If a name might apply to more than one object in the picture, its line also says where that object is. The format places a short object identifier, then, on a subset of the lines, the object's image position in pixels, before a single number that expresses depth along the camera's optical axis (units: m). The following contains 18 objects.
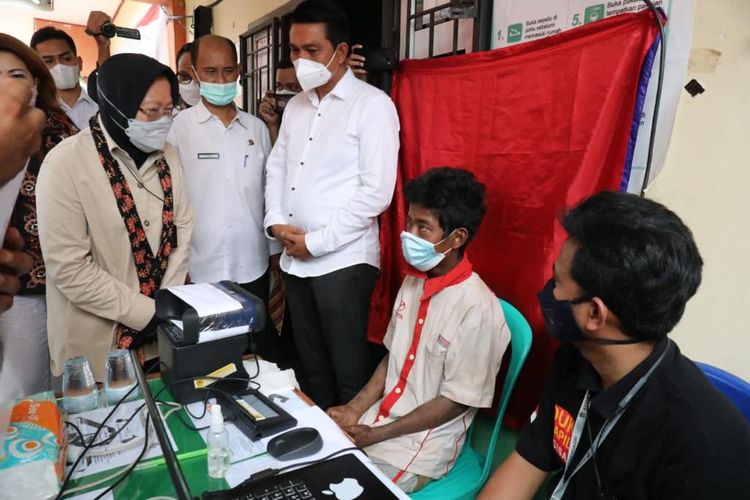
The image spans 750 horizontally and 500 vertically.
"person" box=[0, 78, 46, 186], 0.54
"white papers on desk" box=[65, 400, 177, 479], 0.98
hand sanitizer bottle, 0.95
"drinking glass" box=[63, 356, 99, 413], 1.16
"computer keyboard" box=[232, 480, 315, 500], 0.85
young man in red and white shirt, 1.41
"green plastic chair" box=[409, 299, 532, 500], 1.37
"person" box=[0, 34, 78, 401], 1.66
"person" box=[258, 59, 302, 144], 2.62
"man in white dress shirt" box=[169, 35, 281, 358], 2.21
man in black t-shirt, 0.78
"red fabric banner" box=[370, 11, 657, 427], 1.36
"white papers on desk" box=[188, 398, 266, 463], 1.00
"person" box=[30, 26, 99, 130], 2.48
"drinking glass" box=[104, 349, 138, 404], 1.21
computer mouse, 0.99
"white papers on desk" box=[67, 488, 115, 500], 0.88
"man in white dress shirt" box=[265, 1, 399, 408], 1.93
